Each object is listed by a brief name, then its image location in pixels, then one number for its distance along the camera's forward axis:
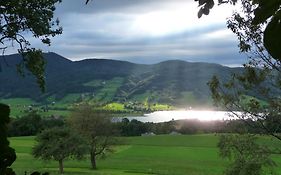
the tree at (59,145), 31.16
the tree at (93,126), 36.07
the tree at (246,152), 10.86
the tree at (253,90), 8.86
